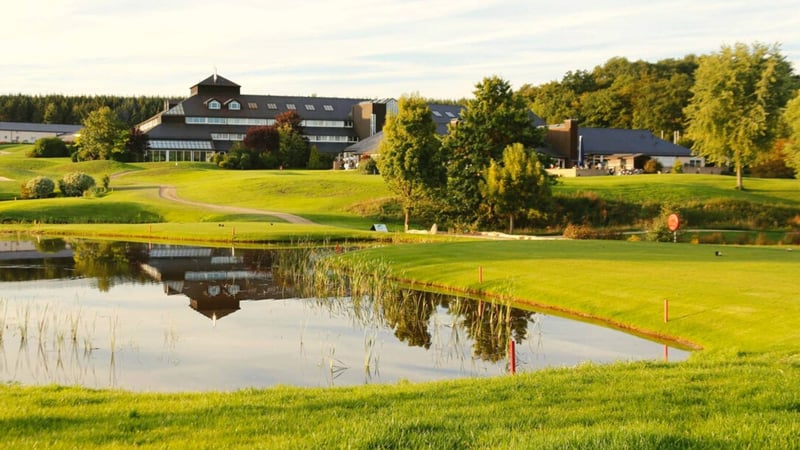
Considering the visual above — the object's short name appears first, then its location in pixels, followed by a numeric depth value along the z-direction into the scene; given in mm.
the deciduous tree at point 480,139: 58688
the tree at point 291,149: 106750
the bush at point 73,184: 77025
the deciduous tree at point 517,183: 55875
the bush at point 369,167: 88812
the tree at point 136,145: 113938
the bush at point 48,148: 120062
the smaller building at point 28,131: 168750
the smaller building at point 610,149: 98562
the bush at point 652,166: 94125
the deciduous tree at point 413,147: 56531
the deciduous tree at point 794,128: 64188
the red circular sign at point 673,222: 43188
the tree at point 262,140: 106188
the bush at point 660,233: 50156
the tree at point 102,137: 108750
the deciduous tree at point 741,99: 74625
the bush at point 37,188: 75875
